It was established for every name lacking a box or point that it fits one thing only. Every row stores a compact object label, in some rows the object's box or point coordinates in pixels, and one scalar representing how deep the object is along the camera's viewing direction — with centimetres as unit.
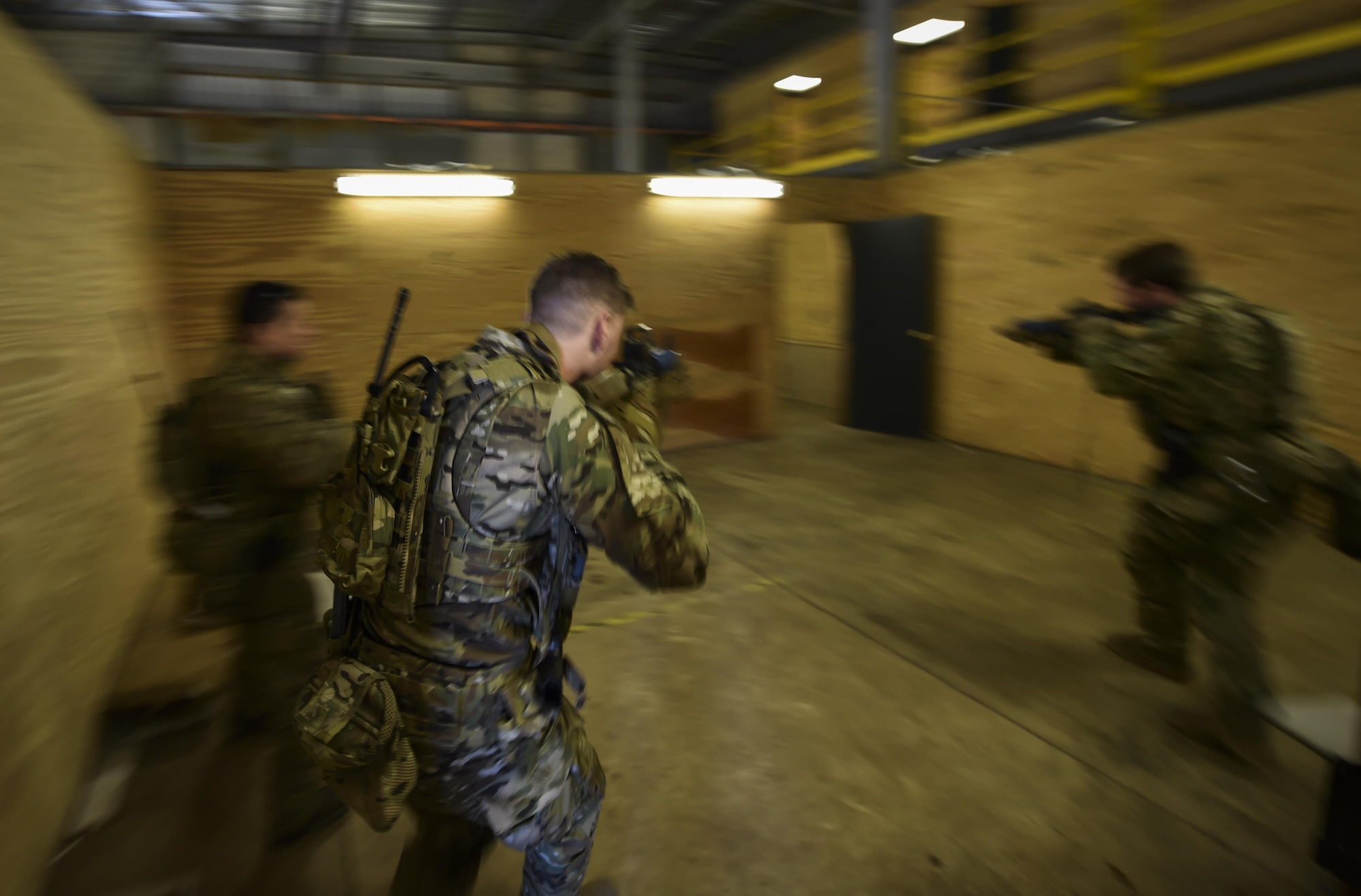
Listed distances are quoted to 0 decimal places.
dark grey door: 677
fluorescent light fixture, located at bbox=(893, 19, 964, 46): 862
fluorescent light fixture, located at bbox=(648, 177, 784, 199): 609
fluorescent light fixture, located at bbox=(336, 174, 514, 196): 511
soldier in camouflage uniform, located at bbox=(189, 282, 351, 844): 212
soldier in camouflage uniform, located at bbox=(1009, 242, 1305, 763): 231
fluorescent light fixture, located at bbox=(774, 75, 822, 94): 1127
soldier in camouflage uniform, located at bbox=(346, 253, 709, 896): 127
